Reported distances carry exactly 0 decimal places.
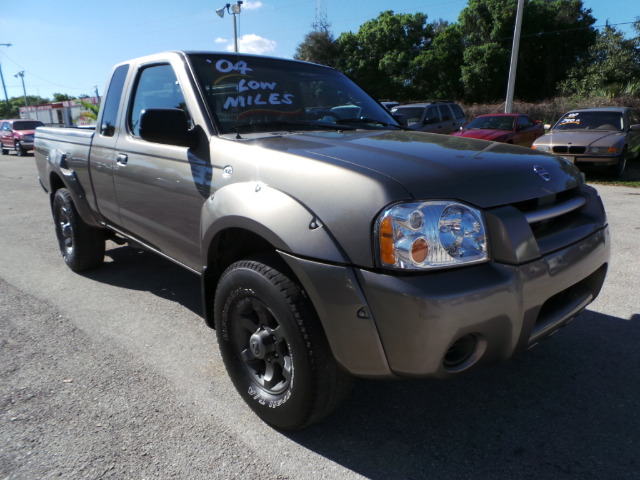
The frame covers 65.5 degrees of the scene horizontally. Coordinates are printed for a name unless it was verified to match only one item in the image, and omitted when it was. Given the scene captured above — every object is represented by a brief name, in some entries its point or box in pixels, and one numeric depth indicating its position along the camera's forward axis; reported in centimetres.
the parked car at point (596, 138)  1019
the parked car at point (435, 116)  1413
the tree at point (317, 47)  4262
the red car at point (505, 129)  1246
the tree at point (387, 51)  4159
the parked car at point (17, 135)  2298
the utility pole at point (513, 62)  1720
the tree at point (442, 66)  3878
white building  4478
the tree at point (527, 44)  3559
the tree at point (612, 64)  2762
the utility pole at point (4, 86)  5847
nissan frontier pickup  182
